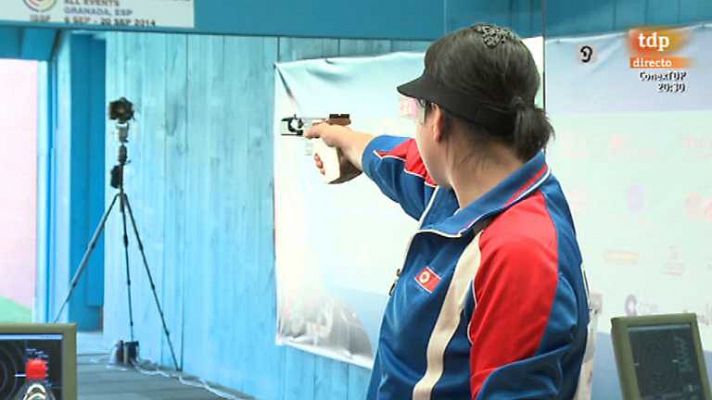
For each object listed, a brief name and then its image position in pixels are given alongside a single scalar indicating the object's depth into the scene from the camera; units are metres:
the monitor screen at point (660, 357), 2.65
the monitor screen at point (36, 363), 2.22
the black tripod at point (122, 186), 8.59
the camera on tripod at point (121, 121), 8.73
